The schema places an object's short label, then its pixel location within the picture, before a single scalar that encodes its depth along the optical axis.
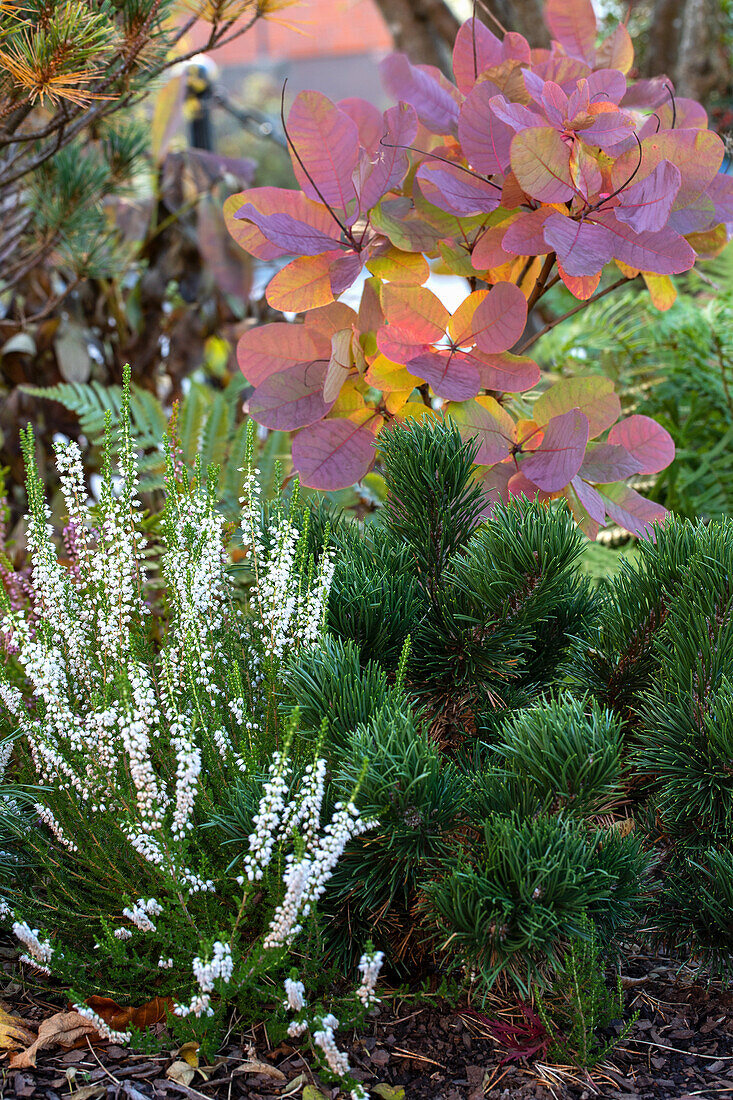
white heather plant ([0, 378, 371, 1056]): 1.09
